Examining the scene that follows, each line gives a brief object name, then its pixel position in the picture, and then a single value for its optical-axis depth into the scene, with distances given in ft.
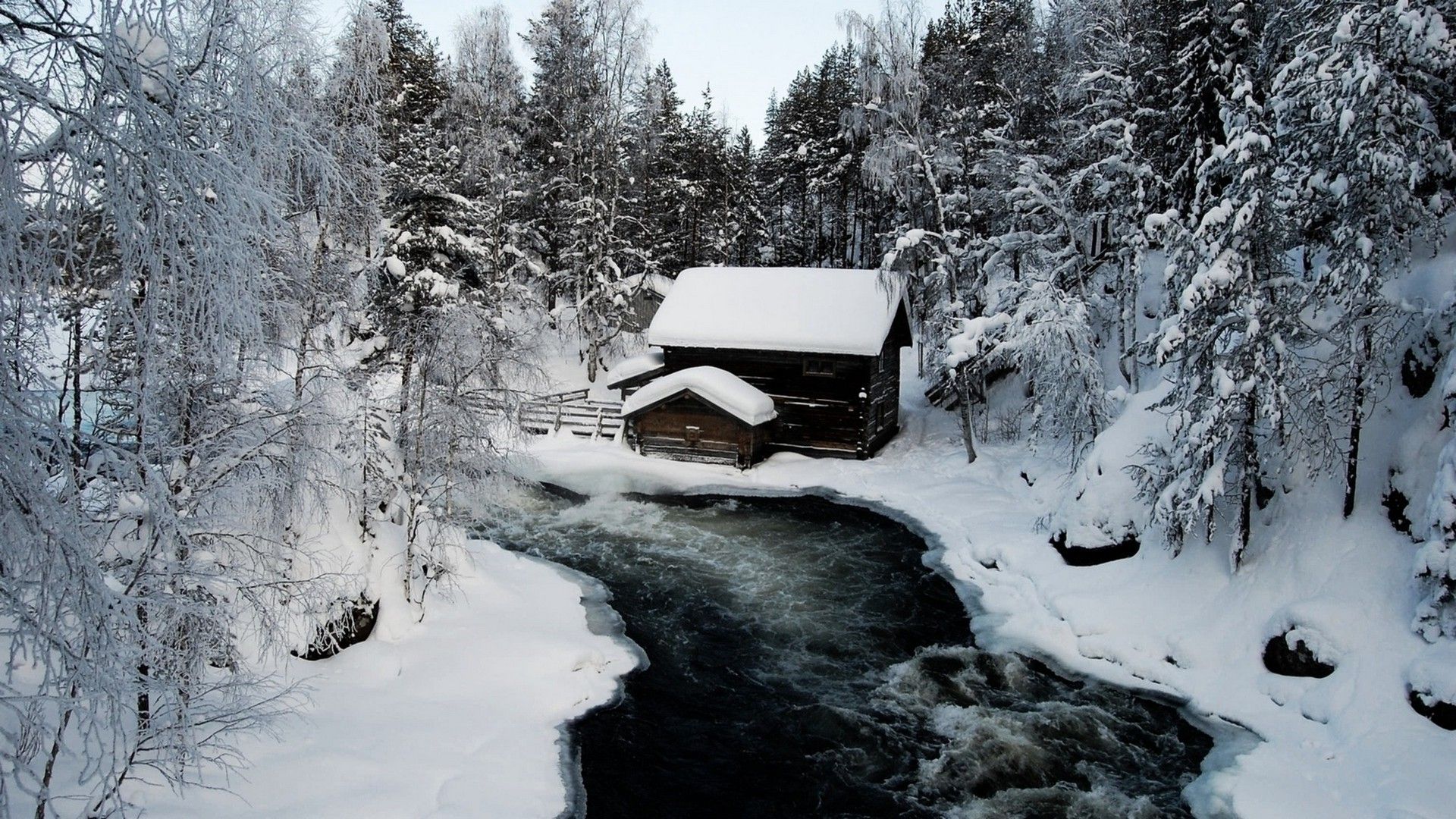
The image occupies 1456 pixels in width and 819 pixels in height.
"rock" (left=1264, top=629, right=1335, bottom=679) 33.73
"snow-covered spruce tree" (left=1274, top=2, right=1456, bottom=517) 34.06
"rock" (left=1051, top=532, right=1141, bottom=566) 46.91
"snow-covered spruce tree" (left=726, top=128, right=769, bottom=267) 135.03
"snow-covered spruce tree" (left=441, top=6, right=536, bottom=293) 94.32
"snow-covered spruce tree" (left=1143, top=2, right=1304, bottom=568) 36.60
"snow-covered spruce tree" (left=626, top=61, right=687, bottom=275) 106.11
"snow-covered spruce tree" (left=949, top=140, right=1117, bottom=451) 59.36
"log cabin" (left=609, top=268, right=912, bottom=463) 79.15
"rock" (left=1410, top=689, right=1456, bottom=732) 28.99
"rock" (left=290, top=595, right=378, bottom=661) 31.75
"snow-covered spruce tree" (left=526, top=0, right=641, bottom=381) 95.91
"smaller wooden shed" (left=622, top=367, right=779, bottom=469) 76.59
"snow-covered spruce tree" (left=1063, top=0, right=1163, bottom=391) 64.03
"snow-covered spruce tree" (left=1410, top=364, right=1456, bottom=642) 30.19
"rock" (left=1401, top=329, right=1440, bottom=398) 36.73
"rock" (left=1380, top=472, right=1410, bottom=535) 35.06
